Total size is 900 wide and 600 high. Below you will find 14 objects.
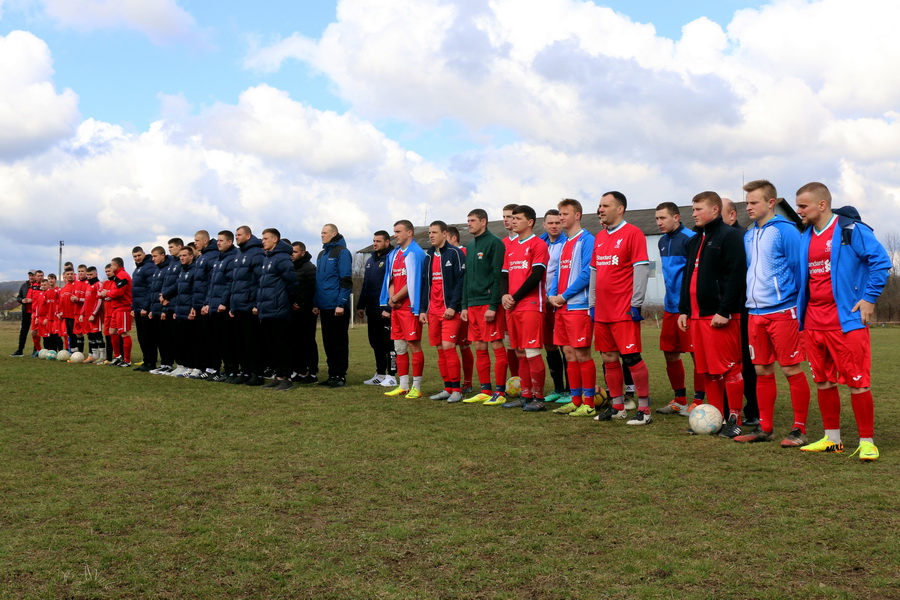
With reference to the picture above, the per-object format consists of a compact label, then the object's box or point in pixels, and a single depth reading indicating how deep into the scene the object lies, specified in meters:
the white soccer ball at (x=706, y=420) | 7.56
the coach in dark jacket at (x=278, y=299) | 11.95
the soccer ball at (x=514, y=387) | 10.81
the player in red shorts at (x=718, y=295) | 7.32
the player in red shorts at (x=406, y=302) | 10.74
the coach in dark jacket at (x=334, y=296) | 12.41
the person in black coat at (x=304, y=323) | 12.49
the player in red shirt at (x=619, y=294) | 8.21
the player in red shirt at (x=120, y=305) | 16.44
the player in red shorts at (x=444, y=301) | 10.16
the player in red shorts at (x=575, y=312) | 8.88
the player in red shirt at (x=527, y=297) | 9.34
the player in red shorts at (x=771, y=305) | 6.81
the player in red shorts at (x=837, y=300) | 6.21
